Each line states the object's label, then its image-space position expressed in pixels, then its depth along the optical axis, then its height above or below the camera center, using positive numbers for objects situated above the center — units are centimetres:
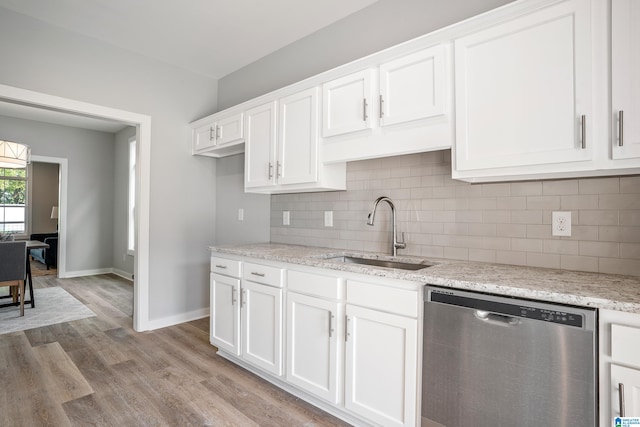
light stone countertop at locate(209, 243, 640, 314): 119 -28
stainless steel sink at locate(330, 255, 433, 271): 213 -32
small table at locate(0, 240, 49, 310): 428 -105
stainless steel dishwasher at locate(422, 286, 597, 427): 121 -58
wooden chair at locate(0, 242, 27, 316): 379 -59
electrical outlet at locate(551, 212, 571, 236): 173 -4
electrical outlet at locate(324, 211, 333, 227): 280 -3
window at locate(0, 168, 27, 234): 801 +27
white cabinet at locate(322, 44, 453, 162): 183 +64
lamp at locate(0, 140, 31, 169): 432 +76
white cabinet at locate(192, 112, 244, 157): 311 +78
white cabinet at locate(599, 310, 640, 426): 112 -50
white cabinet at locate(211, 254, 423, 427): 166 -72
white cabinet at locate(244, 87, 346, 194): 247 +51
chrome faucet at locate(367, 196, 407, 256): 230 -5
